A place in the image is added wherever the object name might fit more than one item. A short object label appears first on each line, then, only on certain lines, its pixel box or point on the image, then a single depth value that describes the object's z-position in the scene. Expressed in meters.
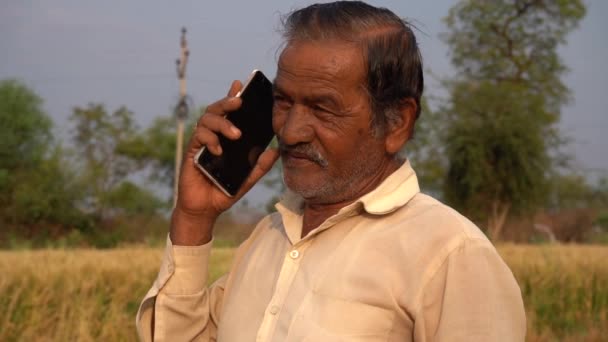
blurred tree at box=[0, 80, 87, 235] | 37.50
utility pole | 29.91
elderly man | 1.79
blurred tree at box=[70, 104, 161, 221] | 40.31
